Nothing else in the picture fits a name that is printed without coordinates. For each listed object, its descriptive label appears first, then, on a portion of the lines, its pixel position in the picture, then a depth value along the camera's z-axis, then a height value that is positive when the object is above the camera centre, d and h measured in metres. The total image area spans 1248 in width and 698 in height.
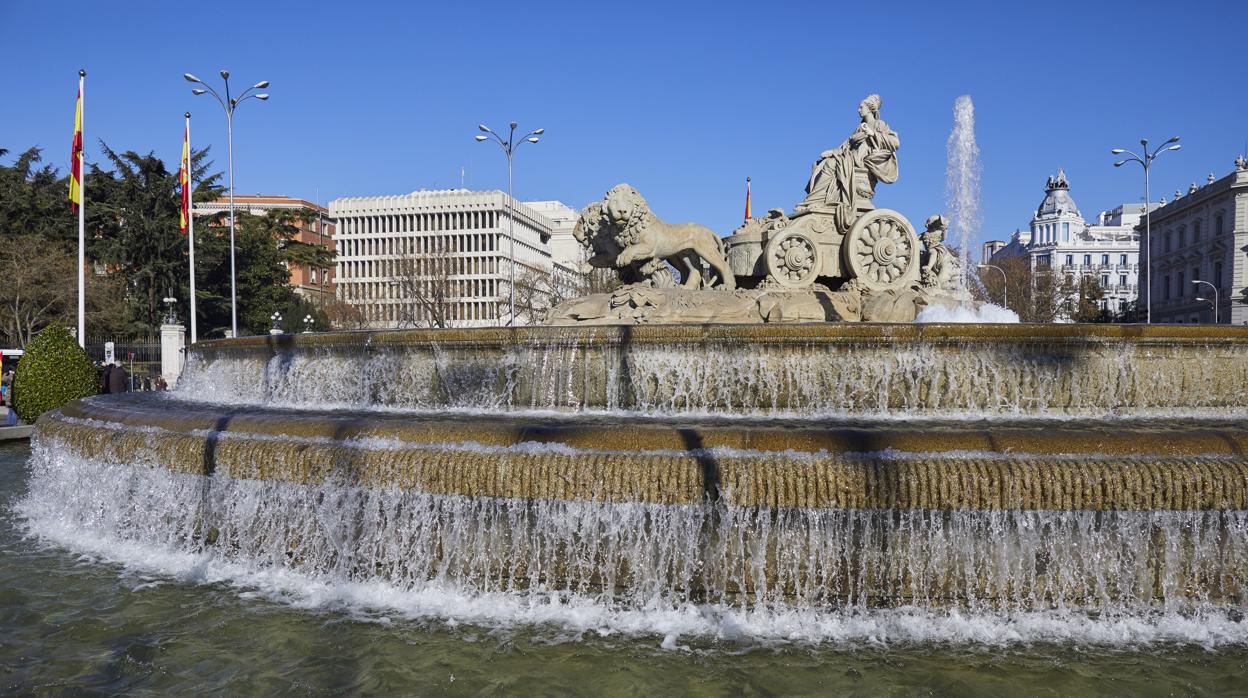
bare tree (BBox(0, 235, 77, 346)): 39.38 +2.46
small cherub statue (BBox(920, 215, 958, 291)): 13.60 +1.17
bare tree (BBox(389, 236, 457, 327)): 57.03 +3.93
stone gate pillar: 29.88 -0.46
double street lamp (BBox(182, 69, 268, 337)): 30.91 +8.73
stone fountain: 5.35 -0.97
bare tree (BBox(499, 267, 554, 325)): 53.61 +3.45
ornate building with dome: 99.62 +11.57
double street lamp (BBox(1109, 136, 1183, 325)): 37.03 +7.93
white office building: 94.50 +11.65
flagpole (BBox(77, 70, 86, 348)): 22.38 +2.42
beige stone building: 60.38 +6.94
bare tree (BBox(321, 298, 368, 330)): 68.12 +2.10
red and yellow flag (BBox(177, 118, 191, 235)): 28.83 +5.65
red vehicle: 29.21 -0.67
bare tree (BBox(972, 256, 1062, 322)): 54.38 +3.66
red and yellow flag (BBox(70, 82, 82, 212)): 22.19 +4.69
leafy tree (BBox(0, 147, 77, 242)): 47.22 +7.28
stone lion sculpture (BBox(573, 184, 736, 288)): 12.55 +1.49
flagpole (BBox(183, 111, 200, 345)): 28.95 +4.63
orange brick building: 88.68 +13.08
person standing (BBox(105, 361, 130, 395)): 18.50 -0.85
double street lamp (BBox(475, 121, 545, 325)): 36.73 +8.57
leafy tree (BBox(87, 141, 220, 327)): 48.91 +6.16
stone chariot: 13.21 +1.38
